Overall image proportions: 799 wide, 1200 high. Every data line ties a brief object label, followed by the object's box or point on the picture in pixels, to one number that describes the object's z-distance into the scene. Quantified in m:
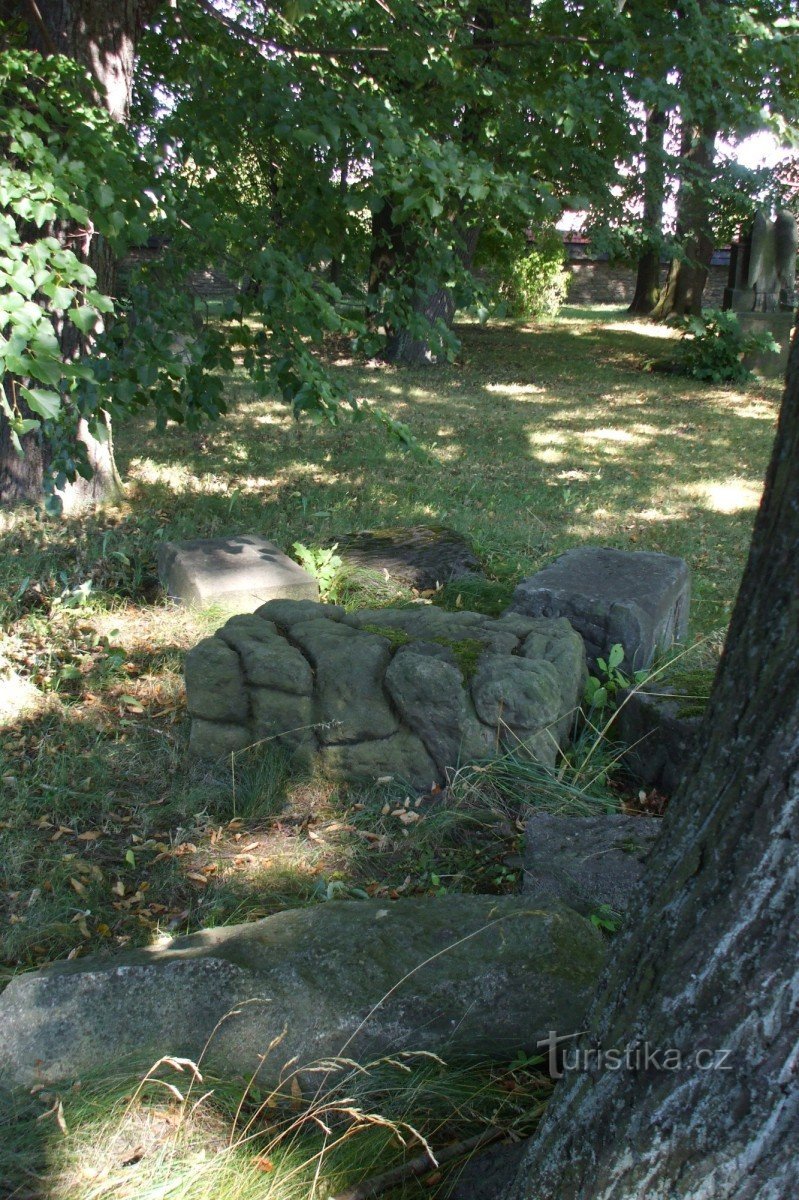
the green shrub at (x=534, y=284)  20.69
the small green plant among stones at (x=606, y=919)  2.95
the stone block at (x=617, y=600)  4.61
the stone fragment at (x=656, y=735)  3.82
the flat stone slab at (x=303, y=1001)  2.26
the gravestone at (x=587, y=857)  3.05
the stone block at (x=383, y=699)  3.90
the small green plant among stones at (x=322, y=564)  5.77
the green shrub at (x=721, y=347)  14.47
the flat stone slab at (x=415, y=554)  5.79
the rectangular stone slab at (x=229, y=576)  5.35
